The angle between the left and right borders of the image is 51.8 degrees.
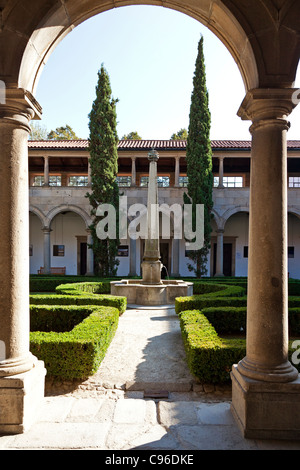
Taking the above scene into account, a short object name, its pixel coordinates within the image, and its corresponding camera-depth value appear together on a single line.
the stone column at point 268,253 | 3.03
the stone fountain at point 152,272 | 10.83
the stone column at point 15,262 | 2.95
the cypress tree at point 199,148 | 17.47
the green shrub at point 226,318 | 6.75
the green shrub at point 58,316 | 6.76
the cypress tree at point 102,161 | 17.16
